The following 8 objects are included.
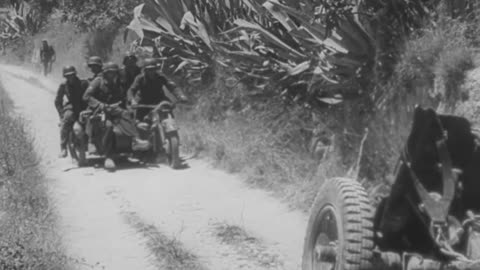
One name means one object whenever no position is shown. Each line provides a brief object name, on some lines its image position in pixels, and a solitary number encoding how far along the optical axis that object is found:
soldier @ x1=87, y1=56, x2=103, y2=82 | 12.67
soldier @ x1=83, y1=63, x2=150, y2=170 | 11.73
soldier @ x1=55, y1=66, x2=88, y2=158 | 12.41
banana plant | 8.31
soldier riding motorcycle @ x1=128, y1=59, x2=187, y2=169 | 11.91
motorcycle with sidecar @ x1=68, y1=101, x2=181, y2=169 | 11.74
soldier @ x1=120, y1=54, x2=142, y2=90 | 12.81
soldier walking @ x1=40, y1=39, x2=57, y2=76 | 30.67
